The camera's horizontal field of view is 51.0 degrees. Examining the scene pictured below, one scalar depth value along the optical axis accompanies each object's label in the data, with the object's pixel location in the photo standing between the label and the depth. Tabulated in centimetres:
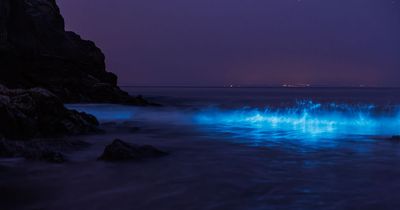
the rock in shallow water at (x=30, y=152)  1095
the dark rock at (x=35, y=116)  1412
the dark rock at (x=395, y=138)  1640
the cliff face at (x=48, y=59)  3731
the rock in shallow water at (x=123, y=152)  1106
